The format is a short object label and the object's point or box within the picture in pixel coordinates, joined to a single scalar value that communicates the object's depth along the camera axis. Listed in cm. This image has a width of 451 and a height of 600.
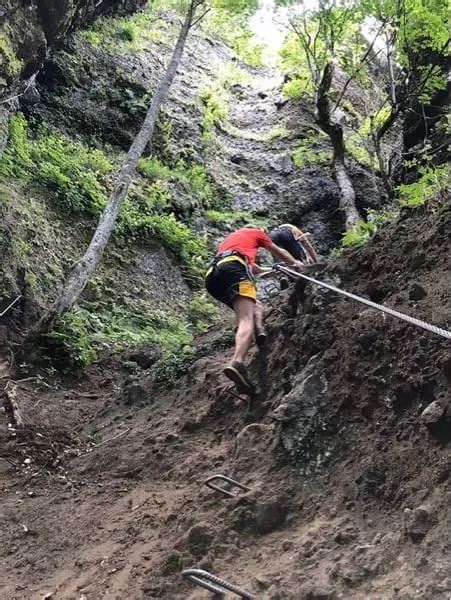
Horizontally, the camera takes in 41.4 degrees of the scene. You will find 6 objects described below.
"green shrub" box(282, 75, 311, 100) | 1984
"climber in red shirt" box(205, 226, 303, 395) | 620
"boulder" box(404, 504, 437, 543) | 307
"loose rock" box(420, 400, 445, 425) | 358
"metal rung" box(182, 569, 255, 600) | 341
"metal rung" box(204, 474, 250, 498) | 450
